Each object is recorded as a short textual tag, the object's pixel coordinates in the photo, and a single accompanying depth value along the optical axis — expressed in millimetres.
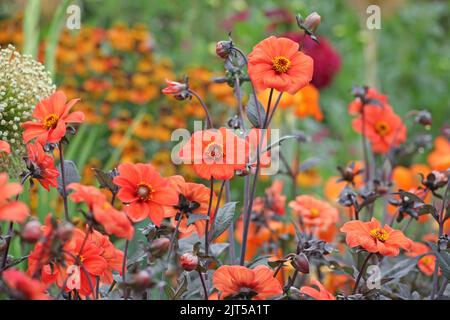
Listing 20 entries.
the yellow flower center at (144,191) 1413
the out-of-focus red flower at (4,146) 1408
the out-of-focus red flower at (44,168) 1516
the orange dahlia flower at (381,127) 1981
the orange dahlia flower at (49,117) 1486
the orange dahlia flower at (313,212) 1862
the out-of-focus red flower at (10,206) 1232
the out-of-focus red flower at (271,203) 1968
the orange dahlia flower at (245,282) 1420
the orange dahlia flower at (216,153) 1447
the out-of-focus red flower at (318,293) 1463
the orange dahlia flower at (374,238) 1460
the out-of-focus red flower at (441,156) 2541
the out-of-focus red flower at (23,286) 1211
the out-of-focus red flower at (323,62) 4145
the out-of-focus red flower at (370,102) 1943
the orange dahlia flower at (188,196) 1482
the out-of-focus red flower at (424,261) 1816
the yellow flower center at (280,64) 1508
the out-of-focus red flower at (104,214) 1313
